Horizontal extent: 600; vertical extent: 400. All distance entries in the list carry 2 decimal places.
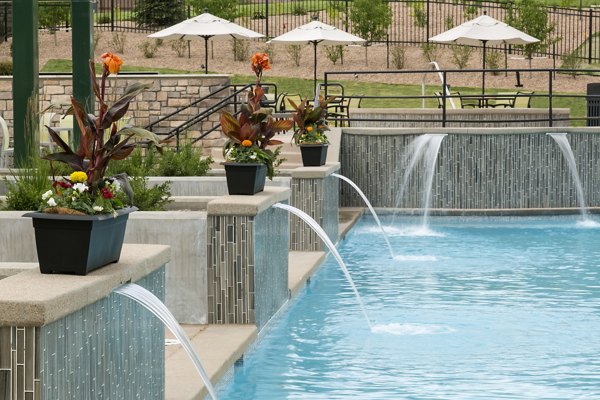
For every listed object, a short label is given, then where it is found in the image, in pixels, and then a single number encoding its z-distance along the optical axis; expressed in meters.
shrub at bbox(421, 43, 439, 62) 38.19
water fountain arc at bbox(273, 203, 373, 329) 10.68
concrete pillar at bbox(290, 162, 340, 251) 14.25
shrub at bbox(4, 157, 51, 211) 9.52
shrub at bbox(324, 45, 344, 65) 37.98
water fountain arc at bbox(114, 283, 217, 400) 5.94
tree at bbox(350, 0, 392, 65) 39.44
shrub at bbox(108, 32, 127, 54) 38.78
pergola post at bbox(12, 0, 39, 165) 13.20
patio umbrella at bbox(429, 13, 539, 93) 28.72
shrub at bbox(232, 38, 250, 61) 38.72
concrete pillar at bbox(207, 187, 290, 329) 9.32
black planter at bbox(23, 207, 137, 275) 5.53
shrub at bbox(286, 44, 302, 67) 38.53
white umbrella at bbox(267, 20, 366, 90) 29.25
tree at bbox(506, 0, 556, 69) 38.31
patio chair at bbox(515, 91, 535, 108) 24.56
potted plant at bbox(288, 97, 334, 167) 14.87
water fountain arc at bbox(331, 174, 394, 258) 15.62
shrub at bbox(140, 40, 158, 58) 38.41
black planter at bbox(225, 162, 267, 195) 10.06
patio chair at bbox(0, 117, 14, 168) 17.26
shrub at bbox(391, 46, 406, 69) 37.38
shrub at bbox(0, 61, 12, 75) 29.92
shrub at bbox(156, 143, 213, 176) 12.90
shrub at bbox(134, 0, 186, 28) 42.38
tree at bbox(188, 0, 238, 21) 40.72
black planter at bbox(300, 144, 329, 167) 14.81
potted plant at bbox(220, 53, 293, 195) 10.10
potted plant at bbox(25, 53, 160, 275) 5.54
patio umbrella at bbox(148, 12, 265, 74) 28.59
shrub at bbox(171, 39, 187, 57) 38.88
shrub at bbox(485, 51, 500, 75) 36.47
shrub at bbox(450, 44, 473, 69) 36.66
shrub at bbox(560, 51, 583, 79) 36.62
